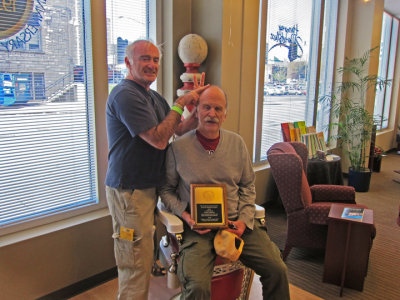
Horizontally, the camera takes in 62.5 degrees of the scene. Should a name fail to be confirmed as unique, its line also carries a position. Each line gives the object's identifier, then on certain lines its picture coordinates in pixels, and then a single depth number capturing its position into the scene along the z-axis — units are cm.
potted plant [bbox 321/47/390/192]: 467
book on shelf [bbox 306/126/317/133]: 420
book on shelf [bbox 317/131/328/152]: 410
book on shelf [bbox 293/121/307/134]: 407
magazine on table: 226
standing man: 167
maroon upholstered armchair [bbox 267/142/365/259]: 251
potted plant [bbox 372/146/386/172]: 560
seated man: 172
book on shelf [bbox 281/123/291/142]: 390
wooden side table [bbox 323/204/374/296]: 226
